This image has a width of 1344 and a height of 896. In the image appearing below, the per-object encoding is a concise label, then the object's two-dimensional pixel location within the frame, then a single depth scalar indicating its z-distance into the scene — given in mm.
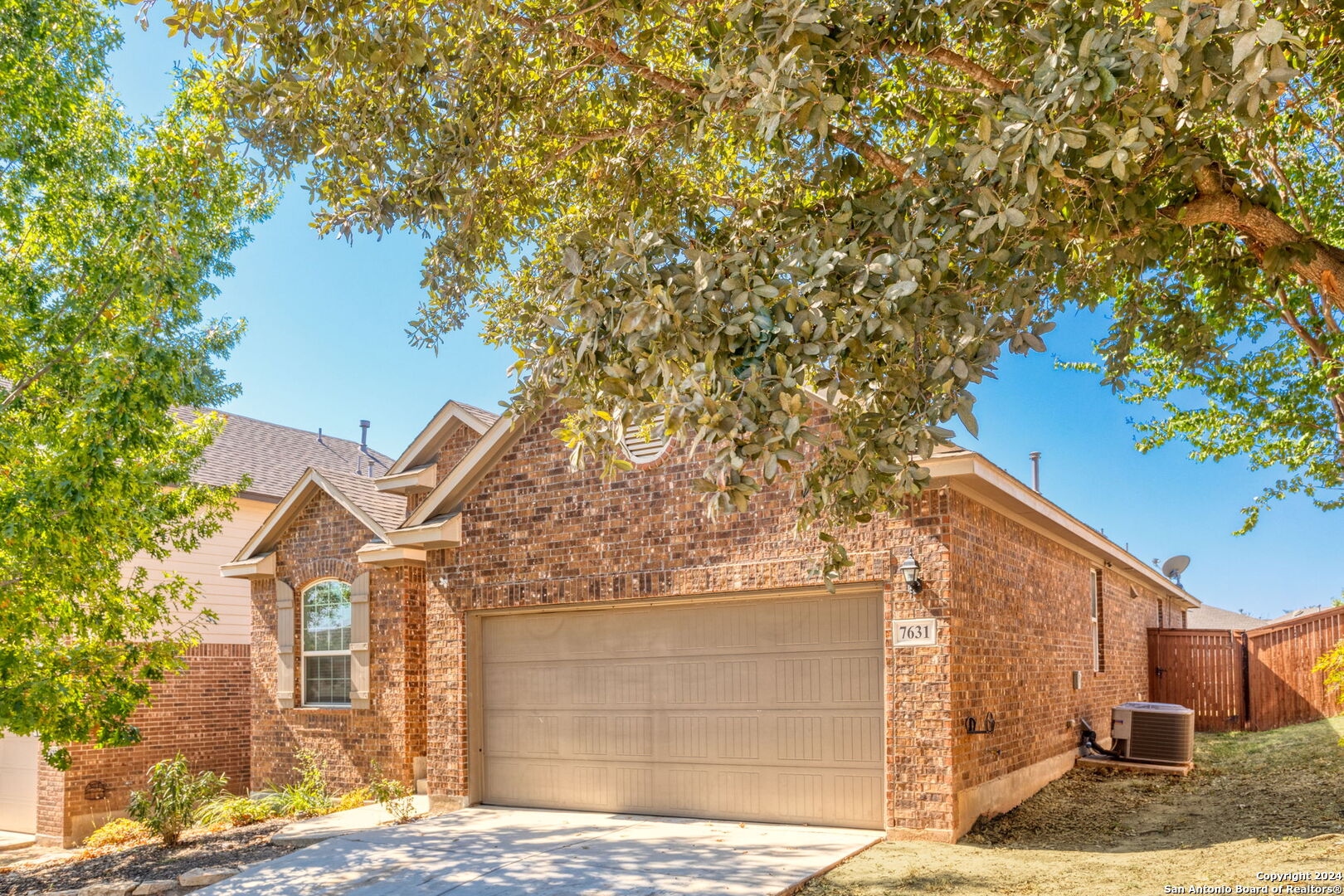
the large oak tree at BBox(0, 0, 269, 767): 10359
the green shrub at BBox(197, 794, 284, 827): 13203
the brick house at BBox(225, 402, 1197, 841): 9906
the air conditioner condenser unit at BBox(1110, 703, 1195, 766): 14102
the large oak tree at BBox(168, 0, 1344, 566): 4793
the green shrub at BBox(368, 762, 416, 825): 12383
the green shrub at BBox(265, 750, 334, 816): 13492
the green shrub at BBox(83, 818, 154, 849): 12922
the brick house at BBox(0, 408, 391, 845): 16000
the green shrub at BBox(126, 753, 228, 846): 12055
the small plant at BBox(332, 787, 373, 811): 13565
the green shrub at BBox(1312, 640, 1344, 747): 10062
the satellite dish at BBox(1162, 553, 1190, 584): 24391
